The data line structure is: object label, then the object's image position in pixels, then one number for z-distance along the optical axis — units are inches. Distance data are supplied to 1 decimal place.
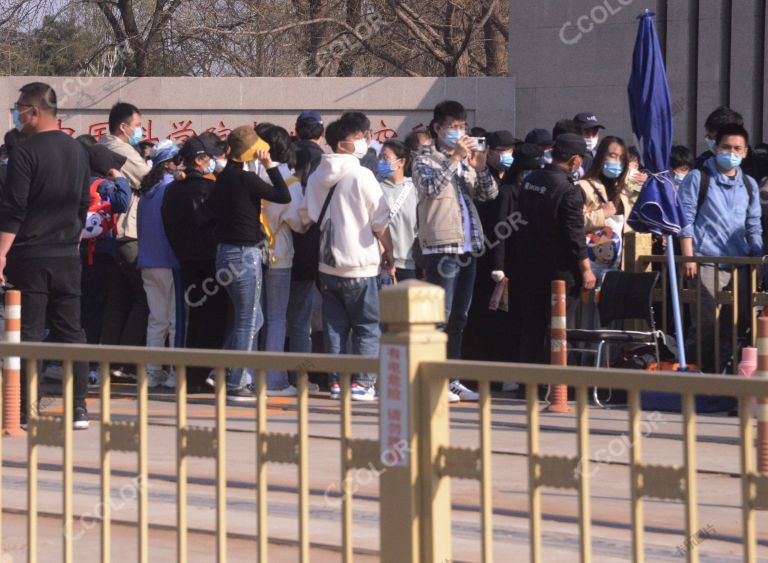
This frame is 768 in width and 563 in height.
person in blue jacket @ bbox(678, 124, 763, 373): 424.8
